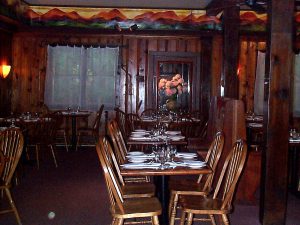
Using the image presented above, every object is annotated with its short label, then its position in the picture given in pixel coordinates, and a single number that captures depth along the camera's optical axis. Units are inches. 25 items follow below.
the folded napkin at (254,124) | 225.2
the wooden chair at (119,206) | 89.7
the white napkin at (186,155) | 111.8
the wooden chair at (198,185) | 108.5
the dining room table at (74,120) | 263.9
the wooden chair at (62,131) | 286.2
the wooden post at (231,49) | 201.9
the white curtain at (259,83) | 289.1
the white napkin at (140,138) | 148.7
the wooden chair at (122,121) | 224.7
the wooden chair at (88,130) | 256.6
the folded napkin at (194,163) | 100.1
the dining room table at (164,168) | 95.1
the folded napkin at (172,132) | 165.2
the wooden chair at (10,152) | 117.6
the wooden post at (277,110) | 122.2
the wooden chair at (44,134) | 201.6
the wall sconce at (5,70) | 260.9
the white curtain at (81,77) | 287.7
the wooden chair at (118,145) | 127.6
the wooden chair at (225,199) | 93.2
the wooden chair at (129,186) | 104.5
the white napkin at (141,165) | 98.5
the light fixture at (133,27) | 278.8
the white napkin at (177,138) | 150.7
